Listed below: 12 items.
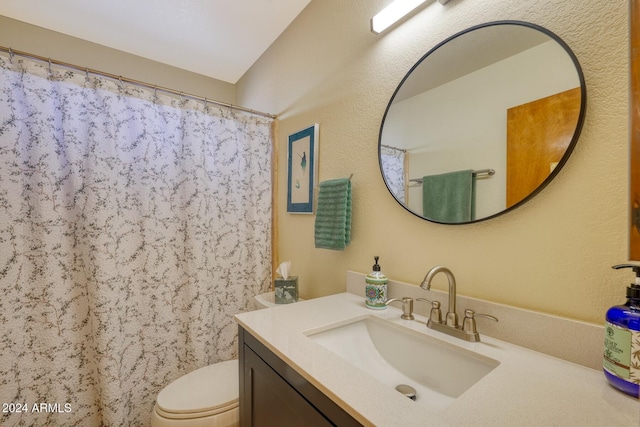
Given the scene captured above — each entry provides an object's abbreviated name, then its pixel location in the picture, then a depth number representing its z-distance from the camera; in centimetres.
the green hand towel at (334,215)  121
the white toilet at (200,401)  106
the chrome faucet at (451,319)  74
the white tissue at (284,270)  149
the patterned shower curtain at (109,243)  117
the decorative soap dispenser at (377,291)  98
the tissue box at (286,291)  143
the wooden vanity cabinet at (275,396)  55
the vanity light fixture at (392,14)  98
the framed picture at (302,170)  151
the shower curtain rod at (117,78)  112
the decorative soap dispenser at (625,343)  47
